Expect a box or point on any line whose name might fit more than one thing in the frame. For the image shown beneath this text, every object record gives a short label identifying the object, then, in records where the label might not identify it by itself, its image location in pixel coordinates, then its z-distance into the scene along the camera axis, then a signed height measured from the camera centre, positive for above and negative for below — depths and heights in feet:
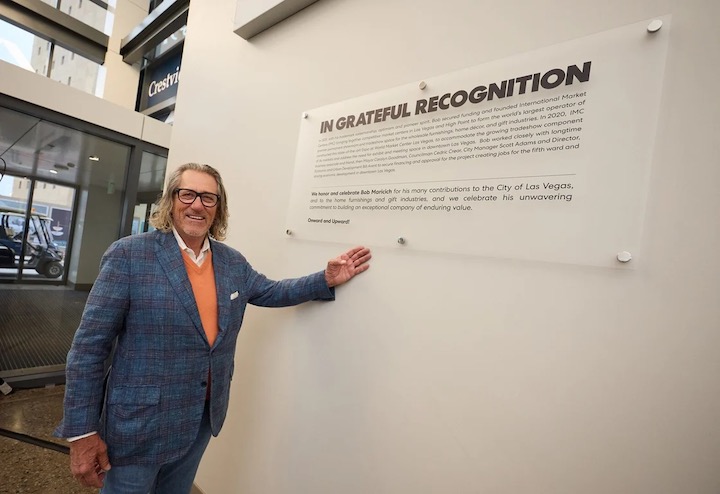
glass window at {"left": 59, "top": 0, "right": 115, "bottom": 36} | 16.79 +9.90
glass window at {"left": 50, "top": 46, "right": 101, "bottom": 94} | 16.24 +6.78
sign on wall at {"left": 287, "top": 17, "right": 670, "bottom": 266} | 2.59 +1.04
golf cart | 11.30 -1.46
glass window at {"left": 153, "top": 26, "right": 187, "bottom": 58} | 15.09 +8.37
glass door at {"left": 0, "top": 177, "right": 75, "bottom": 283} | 11.38 -0.95
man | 3.48 -1.39
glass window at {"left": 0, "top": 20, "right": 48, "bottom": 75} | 13.92 +6.86
